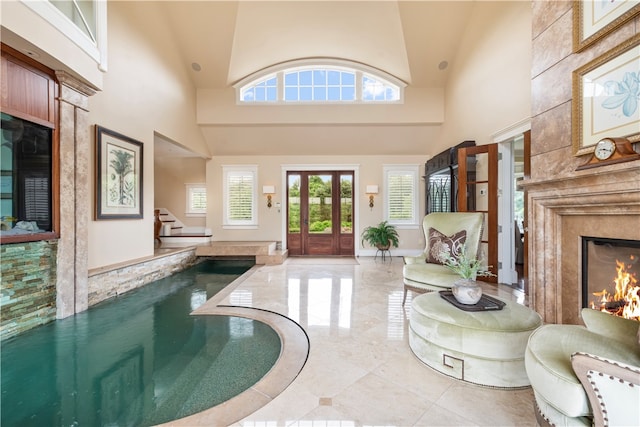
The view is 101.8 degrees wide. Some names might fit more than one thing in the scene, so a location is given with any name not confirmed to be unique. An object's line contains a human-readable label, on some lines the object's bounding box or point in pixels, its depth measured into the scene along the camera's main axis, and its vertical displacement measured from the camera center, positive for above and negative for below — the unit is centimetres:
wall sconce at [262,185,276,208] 679 +59
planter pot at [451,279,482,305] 196 -61
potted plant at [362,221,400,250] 634 -58
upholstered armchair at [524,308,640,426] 96 -68
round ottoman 166 -86
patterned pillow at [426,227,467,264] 310 -40
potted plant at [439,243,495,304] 197 -56
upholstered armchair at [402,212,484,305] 282 -40
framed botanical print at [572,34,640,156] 173 +84
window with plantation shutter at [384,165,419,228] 683 +51
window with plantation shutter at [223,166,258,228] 701 +42
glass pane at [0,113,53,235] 255 +37
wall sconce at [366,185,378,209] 666 +58
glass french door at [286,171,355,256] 696 -2
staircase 627 -55
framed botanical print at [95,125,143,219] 361 +56
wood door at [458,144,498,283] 399 +40
